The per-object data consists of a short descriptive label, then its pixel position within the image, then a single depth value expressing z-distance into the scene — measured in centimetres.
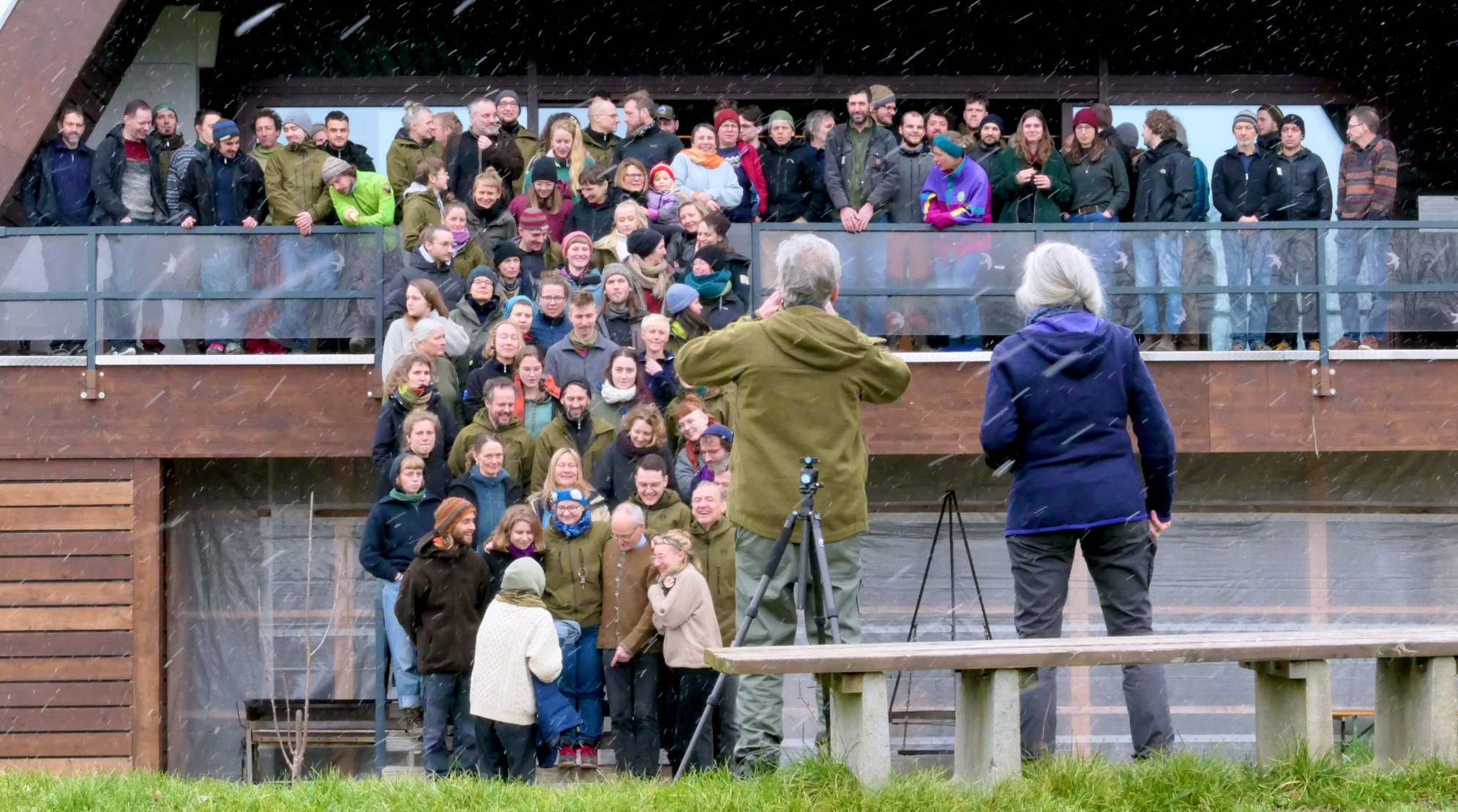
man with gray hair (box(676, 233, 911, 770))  1148
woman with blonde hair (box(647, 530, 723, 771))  1675
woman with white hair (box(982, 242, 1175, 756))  1103
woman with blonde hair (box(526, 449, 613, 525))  1808
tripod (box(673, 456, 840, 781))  1112
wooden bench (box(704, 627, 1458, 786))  975
